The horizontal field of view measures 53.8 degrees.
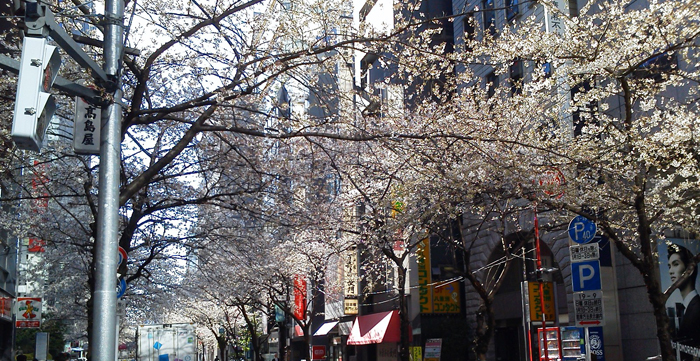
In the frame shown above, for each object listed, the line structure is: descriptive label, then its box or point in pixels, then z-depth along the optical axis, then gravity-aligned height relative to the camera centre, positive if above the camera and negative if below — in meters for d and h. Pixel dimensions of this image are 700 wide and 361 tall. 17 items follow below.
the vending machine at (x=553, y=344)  19.70 -1.01
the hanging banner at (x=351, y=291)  37.09 +1.25
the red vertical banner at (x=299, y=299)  37.43 +1.14
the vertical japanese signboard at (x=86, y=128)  8.14 +2.27
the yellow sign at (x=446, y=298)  29.73 +0.58
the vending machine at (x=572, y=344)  19.42 -1.01
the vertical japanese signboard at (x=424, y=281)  29.42 +1.28
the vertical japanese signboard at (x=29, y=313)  24.84 +0.37
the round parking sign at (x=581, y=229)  14.73 +1.68
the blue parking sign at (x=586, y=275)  15.66 +0.75
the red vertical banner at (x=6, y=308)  25.89 +0.59
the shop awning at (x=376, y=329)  31.19 -0.72
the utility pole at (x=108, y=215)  7.30 +1.14
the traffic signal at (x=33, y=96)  5.96 +2.00
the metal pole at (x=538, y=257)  16.70 +1.35
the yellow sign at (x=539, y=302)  23.41 +0.23
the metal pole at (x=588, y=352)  17.02 -1.12
